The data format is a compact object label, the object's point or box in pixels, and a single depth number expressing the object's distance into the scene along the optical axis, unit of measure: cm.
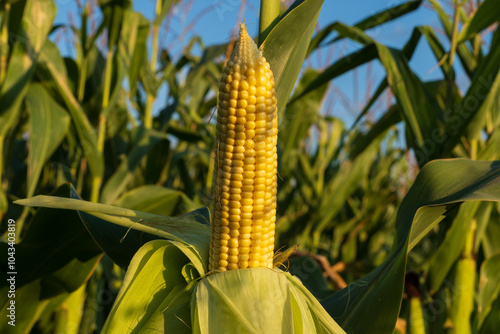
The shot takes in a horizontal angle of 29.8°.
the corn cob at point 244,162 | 64
